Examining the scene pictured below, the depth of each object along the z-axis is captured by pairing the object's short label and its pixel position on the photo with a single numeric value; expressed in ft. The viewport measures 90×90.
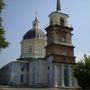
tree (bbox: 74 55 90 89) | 57.30
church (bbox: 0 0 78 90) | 83.78
